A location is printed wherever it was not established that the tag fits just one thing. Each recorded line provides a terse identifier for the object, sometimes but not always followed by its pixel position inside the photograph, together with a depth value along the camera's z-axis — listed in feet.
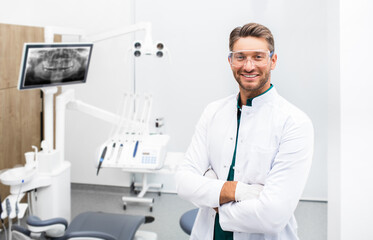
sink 8.61
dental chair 7.37
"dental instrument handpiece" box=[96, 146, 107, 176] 9.06
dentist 4.64
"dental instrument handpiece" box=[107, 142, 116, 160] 9.19
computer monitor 8.40
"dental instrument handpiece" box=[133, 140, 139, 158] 9.17
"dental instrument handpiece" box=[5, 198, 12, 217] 7.91
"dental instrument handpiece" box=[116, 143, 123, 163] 9.20
